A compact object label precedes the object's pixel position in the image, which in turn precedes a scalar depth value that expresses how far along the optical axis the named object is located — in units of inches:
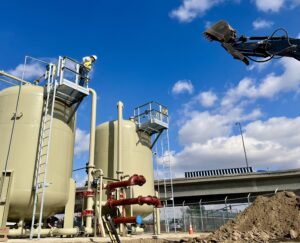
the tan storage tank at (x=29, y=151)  357.3
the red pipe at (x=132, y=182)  431.9
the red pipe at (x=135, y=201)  416.4
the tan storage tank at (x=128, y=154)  538.3
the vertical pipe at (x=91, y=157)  417.8
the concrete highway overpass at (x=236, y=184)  963.7
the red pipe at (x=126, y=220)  395.5
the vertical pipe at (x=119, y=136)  512.6
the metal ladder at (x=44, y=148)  353.7
